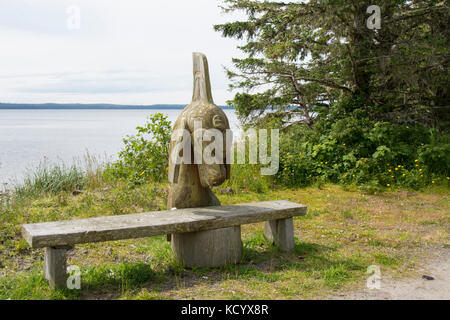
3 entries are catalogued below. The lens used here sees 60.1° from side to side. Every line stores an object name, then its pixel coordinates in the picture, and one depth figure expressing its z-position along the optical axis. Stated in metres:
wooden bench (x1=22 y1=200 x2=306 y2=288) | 3.37
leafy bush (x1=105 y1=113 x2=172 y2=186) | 7.67
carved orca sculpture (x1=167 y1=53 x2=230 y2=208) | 3.97
